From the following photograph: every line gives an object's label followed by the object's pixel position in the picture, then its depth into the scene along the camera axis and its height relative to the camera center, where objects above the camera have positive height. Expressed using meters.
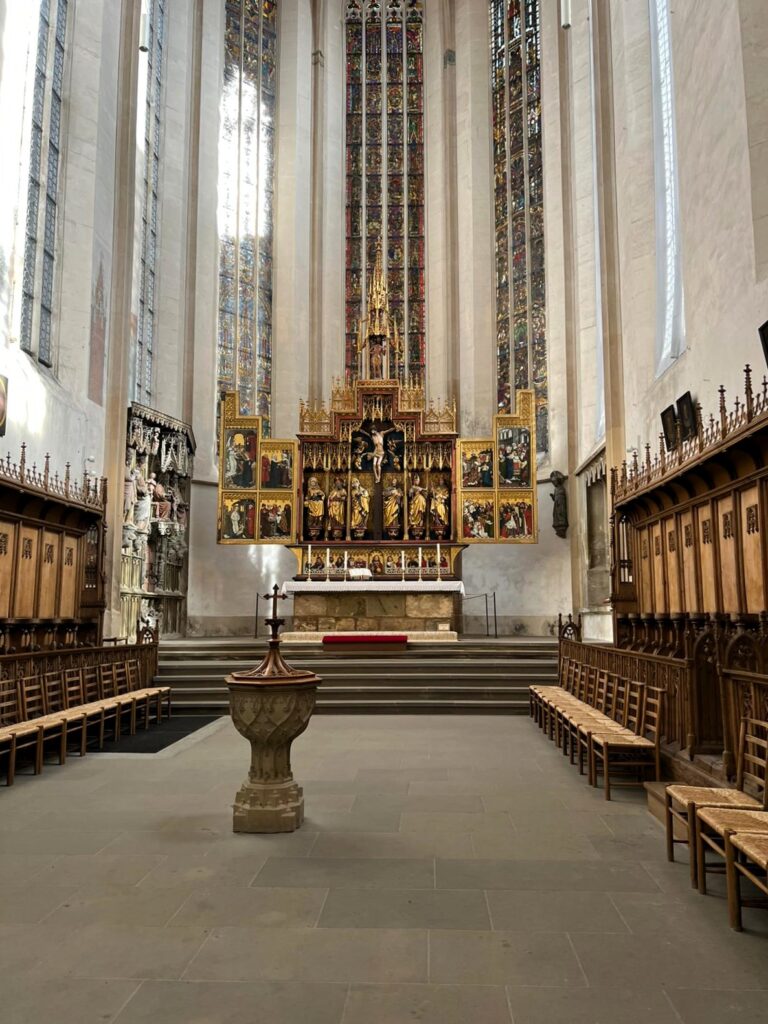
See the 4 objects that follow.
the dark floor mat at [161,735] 8.70 -1.54
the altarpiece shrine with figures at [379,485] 17.12 +2.73
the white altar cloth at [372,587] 15.74 +0.43
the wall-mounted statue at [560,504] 21.06 +2.78
